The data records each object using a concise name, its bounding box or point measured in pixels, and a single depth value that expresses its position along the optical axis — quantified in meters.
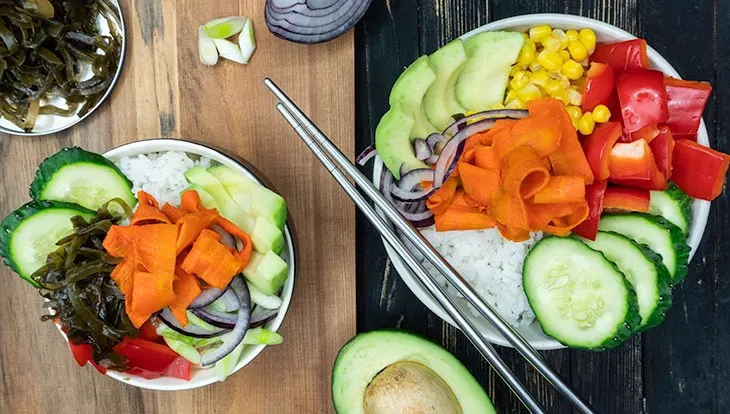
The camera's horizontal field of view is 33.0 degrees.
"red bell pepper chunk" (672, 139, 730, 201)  0.55
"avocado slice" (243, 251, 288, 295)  0.55
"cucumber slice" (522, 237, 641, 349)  0.54
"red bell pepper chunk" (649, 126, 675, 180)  0.56
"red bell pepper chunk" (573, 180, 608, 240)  0.56
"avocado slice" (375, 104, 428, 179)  0.57
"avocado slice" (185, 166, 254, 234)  0.55
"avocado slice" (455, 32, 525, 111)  0.56
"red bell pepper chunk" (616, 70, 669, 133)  0.55
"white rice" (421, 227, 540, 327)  0.58
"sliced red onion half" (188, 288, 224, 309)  0.55
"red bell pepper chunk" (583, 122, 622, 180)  0.56
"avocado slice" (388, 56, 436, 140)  0.56
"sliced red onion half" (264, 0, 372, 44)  0.59
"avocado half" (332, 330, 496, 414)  0.57
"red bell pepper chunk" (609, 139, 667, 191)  0.55
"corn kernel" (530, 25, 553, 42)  0.57
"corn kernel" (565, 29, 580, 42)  0.57
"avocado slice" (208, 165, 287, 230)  0.55
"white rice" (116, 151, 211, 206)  0.58
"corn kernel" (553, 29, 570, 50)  0.57
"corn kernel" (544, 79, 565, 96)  0.57
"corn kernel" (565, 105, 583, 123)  0.57
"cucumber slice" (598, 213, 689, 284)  0.55
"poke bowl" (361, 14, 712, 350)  0.56
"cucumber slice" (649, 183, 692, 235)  0.56
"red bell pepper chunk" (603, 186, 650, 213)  0.56
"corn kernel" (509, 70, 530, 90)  0.57
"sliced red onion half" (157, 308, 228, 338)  0.56
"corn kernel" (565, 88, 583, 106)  0.57
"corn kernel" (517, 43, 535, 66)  0.57
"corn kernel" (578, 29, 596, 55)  0.57
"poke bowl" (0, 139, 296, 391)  0.54
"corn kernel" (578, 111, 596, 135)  0.56
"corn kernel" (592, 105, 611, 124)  0.56
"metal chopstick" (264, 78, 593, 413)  0.54
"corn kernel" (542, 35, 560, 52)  0.57
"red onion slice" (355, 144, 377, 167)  0.59
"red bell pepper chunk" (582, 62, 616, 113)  0.56
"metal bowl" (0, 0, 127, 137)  0.60
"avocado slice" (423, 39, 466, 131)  0.56
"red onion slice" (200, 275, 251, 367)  0.55
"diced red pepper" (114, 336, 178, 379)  0.56
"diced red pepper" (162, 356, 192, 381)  0.58
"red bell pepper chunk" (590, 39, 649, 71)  0.56
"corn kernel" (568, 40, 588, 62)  0.57
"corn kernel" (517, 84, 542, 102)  0.57
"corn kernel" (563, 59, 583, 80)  0.57
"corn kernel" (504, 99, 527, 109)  0.57
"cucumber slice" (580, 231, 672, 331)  0.54
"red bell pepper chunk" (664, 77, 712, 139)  0.56
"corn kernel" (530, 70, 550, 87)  0.57
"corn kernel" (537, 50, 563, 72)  0.57
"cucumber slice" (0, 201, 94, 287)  0.55
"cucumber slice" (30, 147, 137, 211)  0.56
